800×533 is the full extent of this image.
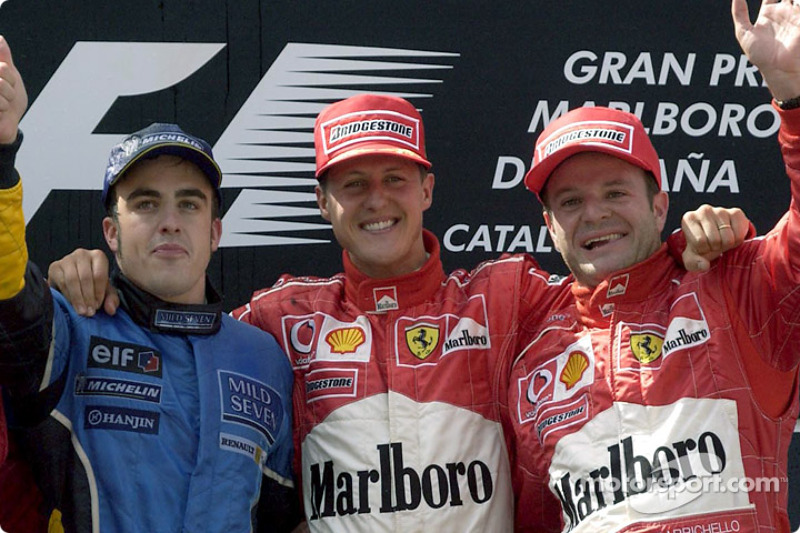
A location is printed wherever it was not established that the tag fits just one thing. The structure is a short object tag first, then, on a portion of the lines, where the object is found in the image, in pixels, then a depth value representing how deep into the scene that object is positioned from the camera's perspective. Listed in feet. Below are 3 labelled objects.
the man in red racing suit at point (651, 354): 15.39
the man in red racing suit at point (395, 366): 17.08
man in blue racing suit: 15.51
